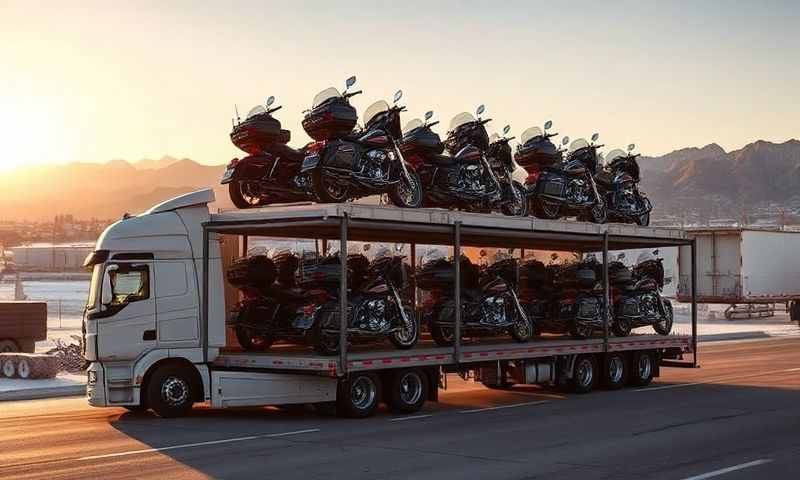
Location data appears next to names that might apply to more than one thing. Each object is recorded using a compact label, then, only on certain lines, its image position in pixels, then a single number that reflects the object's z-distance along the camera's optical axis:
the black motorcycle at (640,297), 23.05
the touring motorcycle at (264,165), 18.28
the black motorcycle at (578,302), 21.95
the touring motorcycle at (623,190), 23.95
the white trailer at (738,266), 43.88
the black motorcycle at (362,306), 16.67
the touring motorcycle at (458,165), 19.56
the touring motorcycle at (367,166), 17.12
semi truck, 16.31
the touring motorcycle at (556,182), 22.42
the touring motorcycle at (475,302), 18.99
